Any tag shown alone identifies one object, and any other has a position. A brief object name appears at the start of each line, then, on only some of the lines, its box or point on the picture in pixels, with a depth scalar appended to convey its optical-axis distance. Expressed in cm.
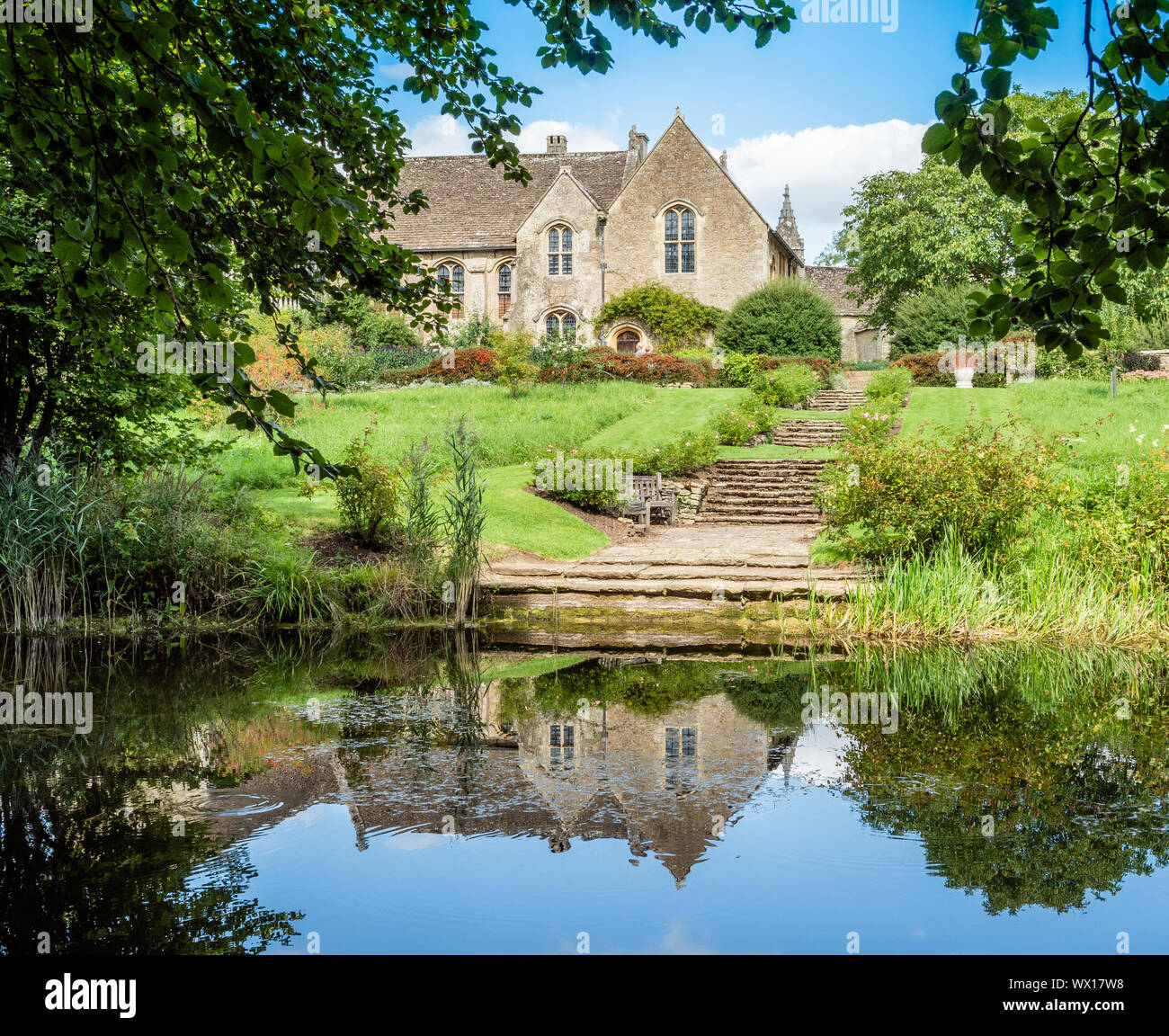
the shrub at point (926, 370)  2970
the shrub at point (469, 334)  3891
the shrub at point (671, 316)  3888
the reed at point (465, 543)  1103
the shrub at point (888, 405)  2334
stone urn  2834
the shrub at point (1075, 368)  2623
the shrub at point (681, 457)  1714
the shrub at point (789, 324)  3450
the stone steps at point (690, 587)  1084
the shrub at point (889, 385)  2548
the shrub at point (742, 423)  2083
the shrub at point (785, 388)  2530
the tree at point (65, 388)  1020
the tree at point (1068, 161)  314
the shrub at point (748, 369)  2916
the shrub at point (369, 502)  1240
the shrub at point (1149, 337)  2930
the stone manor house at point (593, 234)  3975
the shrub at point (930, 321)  3309
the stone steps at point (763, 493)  1647
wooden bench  1597
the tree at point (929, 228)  3697
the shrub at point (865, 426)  1523
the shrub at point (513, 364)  2528
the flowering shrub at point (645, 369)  2906
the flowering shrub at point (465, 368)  3156
